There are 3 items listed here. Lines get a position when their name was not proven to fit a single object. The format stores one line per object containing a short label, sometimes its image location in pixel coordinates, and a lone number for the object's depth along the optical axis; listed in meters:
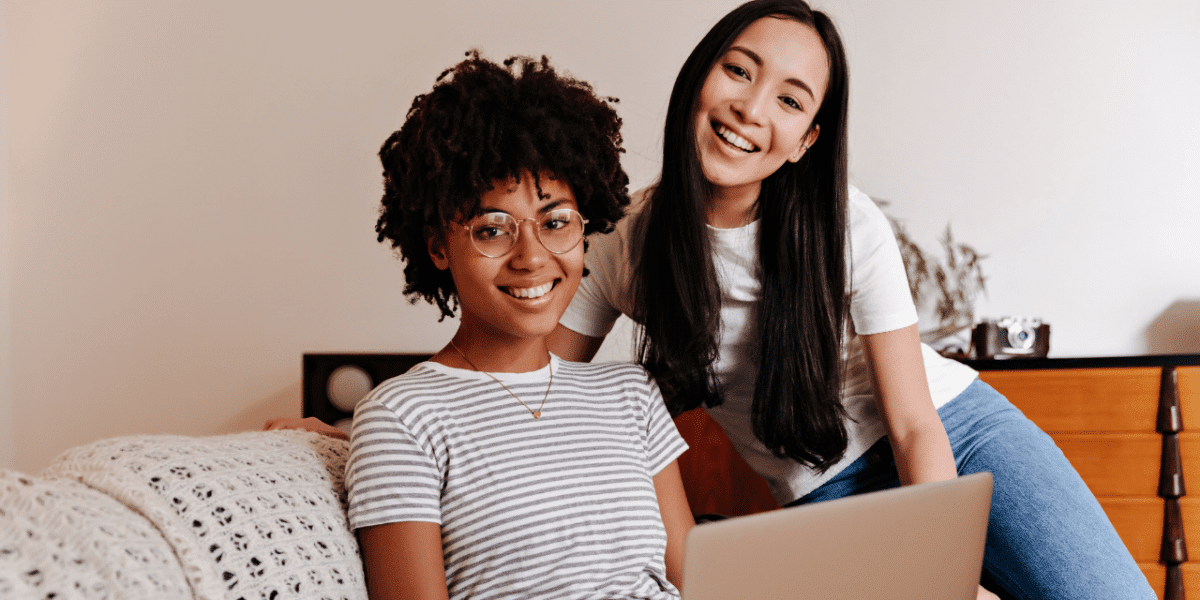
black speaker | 2.37
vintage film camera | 2.32
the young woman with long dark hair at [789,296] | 1.15
